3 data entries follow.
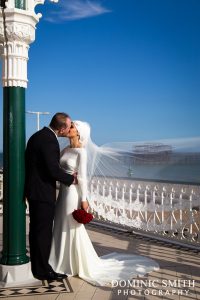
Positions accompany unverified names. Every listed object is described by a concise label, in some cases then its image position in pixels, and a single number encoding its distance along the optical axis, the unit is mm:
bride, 4344
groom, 3998
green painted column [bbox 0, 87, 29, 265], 4020
